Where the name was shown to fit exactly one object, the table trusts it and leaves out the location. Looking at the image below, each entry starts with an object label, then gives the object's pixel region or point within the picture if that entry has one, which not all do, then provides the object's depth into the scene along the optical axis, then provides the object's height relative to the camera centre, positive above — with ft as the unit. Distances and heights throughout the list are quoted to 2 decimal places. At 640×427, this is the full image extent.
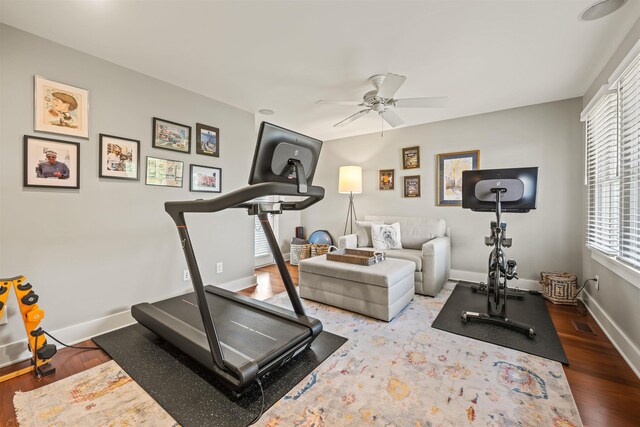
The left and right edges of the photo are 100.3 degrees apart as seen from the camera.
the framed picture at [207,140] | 10.43 +2.86
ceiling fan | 7.82 +3.82
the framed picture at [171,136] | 9.16 +2.71
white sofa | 10.68 -1.54
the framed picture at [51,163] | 6.72 +1.26
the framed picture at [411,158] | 14.35 +3.00
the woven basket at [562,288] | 9.77 -2.78
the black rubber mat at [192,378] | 4.86 -3.65
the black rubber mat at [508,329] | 6.93 -3.44
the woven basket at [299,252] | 16.47 -2.49
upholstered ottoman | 8.57 -2.54
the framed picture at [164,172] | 9.05 +1.38
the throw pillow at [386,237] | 12.98 -1.20
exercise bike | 8.20 +0.32
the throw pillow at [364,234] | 13.66 -1.13
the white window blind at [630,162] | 6.28 +1.29
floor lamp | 15.12 +1.83
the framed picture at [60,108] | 6.87 +2.75
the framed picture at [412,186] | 14.43 +1.46
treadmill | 4.94 -2.91
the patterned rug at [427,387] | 4.72 -3.59
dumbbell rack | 5.95 -2.69
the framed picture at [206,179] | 10.32 +1.30
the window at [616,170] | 6.41 +1.25
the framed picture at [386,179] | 15.39 +1.97
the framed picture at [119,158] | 7.96 +1.65
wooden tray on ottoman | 9.66 -1.68
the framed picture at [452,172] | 12.89 +2.02
